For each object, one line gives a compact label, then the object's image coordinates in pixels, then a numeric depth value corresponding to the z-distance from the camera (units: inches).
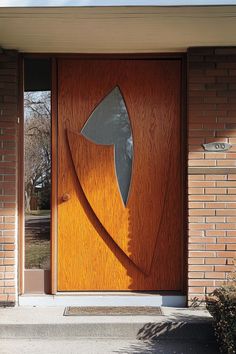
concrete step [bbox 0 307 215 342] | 159.2
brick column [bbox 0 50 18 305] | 175.6
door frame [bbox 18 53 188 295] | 182.5
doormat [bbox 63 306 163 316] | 169.8
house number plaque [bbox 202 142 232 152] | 176.1
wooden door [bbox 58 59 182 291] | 185.2
